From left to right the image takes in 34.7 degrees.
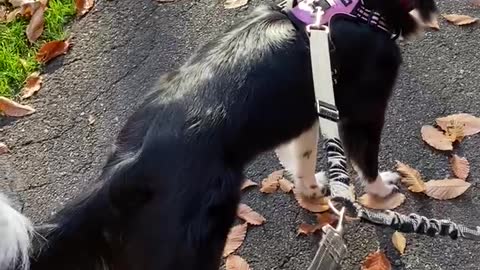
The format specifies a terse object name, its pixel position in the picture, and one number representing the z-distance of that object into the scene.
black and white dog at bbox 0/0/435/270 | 1.97
